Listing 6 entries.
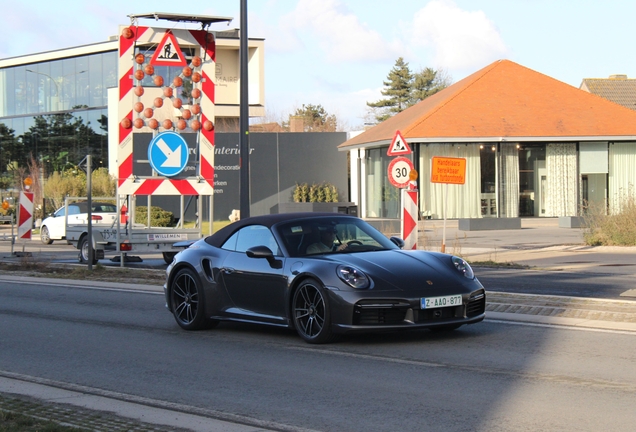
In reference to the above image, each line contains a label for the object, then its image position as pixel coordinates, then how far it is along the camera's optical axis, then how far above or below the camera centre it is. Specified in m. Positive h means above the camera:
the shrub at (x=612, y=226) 24.30 -0.13
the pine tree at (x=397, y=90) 92.50 +13.80
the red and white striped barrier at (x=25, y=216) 23.78 +0.24
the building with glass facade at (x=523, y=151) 40.88 +3.35
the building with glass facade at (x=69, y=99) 67.00 +9.90
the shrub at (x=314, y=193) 49.84 +1.69
